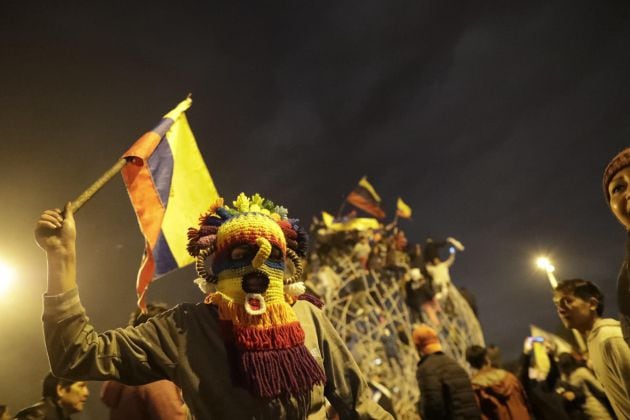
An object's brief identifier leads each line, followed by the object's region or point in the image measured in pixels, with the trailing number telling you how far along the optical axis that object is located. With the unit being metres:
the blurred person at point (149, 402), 2.82
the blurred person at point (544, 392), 4.11
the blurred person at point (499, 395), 3.96
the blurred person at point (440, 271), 9.79
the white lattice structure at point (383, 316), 8.50
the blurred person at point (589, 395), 3.40
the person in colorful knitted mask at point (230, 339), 1.71
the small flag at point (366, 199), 12.20
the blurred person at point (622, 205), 2.06
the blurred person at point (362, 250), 10.03
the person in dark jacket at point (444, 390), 3.64
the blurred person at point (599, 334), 2.57
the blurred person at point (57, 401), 3.18
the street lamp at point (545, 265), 6.56
